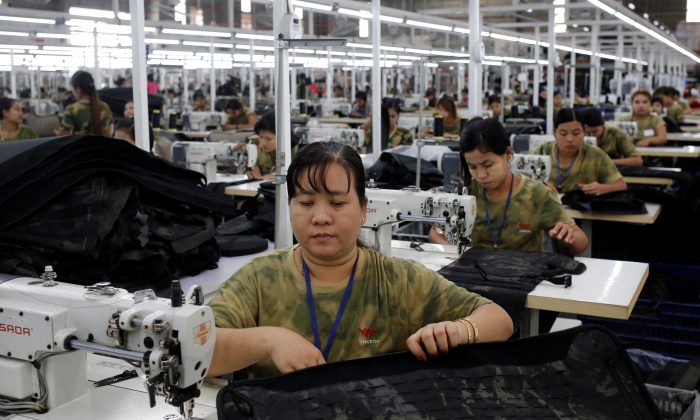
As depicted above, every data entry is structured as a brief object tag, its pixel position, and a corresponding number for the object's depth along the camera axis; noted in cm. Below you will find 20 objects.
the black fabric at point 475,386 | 159
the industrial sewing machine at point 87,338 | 157
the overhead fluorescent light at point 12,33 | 1127
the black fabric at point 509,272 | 284
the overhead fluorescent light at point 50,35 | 1134
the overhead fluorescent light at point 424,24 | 931
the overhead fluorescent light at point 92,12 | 844
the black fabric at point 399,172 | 508
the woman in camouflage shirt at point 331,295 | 186
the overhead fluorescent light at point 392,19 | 885
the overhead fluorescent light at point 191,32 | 1219
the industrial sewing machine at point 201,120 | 1171
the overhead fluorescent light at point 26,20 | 915
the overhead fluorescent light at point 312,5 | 659
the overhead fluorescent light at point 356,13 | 744
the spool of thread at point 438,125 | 537
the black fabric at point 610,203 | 459
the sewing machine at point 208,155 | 588
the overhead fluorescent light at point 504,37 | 1323
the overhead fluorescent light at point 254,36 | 1318
